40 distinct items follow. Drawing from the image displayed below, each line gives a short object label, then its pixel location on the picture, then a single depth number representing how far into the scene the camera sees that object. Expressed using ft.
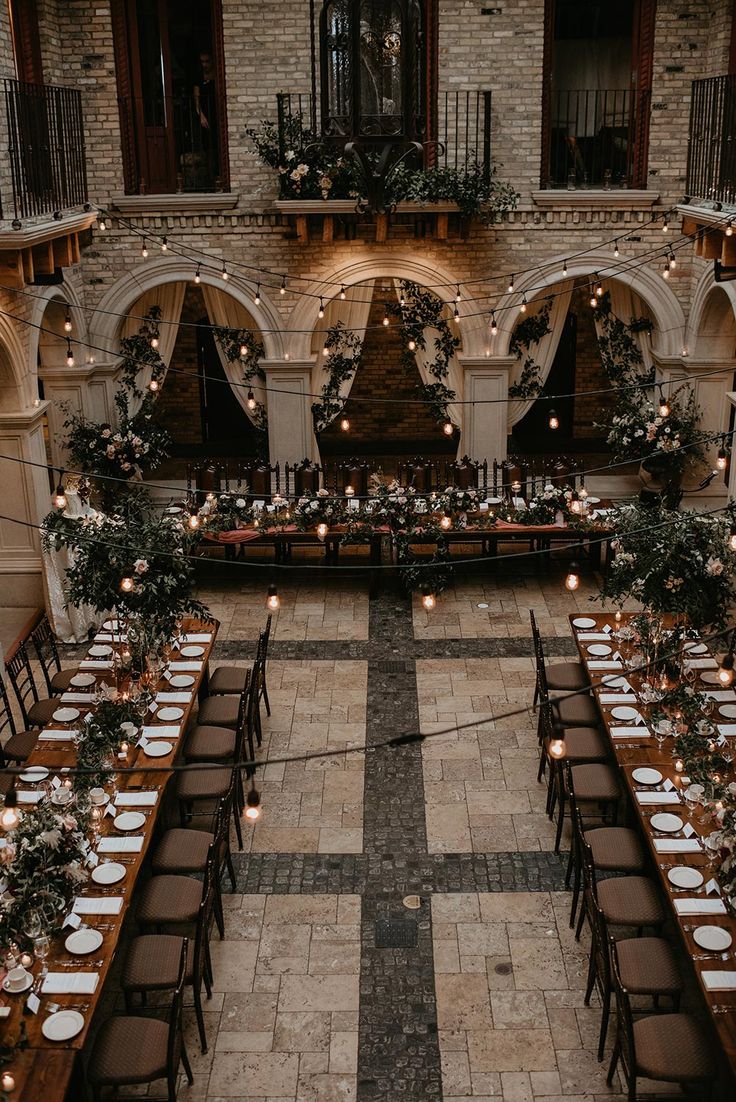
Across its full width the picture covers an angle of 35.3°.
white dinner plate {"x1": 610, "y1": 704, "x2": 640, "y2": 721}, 28.91
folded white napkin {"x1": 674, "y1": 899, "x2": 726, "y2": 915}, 21.79
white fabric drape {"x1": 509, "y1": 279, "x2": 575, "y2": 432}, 48.98
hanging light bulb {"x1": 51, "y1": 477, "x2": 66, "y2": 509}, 34.99
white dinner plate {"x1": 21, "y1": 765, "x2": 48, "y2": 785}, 26.10
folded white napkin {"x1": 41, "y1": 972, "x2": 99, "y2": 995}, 20.12
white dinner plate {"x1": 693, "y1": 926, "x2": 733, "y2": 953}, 20.95
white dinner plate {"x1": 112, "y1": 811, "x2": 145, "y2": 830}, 24.59
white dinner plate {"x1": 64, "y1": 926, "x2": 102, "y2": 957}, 21.04
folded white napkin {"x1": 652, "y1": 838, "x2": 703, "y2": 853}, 23.50
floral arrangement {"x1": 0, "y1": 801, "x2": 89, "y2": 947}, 20.76
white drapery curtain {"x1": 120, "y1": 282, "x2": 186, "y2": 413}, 48.85
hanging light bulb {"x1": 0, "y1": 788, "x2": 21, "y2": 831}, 19.40
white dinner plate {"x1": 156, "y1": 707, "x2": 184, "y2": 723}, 29.19
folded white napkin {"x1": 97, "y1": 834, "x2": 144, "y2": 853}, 23.88
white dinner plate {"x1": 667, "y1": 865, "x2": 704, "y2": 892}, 22.44
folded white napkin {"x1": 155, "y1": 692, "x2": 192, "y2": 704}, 29.96
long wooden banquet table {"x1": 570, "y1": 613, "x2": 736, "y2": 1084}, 20.24
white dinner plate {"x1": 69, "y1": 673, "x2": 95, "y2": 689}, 30.78
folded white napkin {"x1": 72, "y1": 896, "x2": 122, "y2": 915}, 22.08
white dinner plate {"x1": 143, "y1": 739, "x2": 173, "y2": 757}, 27.63
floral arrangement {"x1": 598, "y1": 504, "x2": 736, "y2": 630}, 28.71
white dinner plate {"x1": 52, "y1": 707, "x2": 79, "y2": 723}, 29.19
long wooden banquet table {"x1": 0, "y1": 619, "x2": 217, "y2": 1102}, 18.78
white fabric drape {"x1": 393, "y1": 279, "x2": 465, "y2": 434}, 49.10
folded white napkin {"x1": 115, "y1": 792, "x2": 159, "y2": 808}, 25.39
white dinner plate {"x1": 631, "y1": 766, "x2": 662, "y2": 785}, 25.95
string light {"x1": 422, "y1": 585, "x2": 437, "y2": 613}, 35.19
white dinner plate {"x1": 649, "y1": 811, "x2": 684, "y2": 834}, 24.11
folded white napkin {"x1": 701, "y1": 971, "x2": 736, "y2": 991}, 20.06
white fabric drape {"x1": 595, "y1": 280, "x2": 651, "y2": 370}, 48.39
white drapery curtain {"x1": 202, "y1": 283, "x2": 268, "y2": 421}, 49.44
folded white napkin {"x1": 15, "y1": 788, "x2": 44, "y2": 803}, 25.31
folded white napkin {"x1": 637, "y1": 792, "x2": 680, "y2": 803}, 25.14
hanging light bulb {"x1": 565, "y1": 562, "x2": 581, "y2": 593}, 31.69
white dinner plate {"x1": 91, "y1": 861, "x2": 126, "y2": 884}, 22.91
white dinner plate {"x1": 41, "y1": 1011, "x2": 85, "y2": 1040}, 19.19
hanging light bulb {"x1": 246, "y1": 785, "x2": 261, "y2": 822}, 20.39
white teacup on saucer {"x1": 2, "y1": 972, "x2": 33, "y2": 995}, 20.06
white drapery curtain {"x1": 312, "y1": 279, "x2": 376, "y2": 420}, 48.32
